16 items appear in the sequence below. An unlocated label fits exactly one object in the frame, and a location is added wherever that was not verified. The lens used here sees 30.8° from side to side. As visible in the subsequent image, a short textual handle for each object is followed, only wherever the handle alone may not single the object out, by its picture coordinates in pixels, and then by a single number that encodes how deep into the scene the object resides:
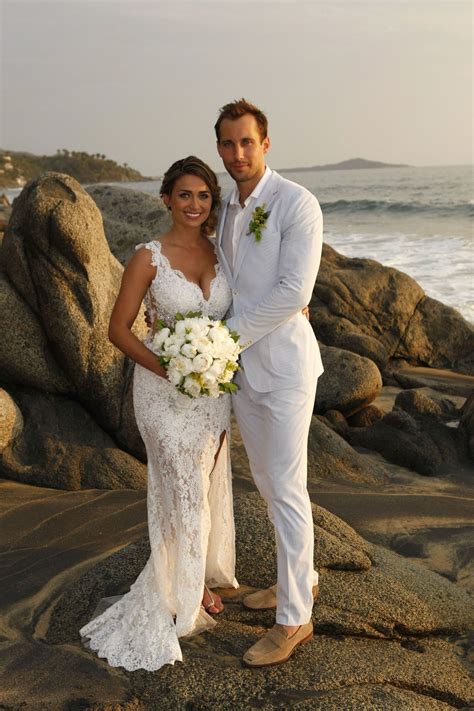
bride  4.84
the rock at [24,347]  8.06
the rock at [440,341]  14.61
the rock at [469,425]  9.84
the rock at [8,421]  7.70
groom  4.60
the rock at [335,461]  8.76
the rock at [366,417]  10.80
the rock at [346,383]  10.59
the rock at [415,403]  10.75
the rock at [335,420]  10.21
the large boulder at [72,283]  7.87
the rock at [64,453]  7.76
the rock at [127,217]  13.20
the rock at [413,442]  9.55
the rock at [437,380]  13.01
